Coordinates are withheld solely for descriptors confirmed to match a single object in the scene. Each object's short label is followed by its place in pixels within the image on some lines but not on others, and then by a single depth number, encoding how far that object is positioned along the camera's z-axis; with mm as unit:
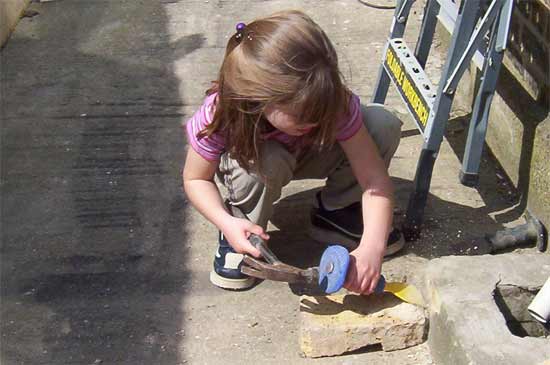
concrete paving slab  2492
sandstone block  2803
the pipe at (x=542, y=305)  2648
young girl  2564
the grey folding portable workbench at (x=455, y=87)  3119
